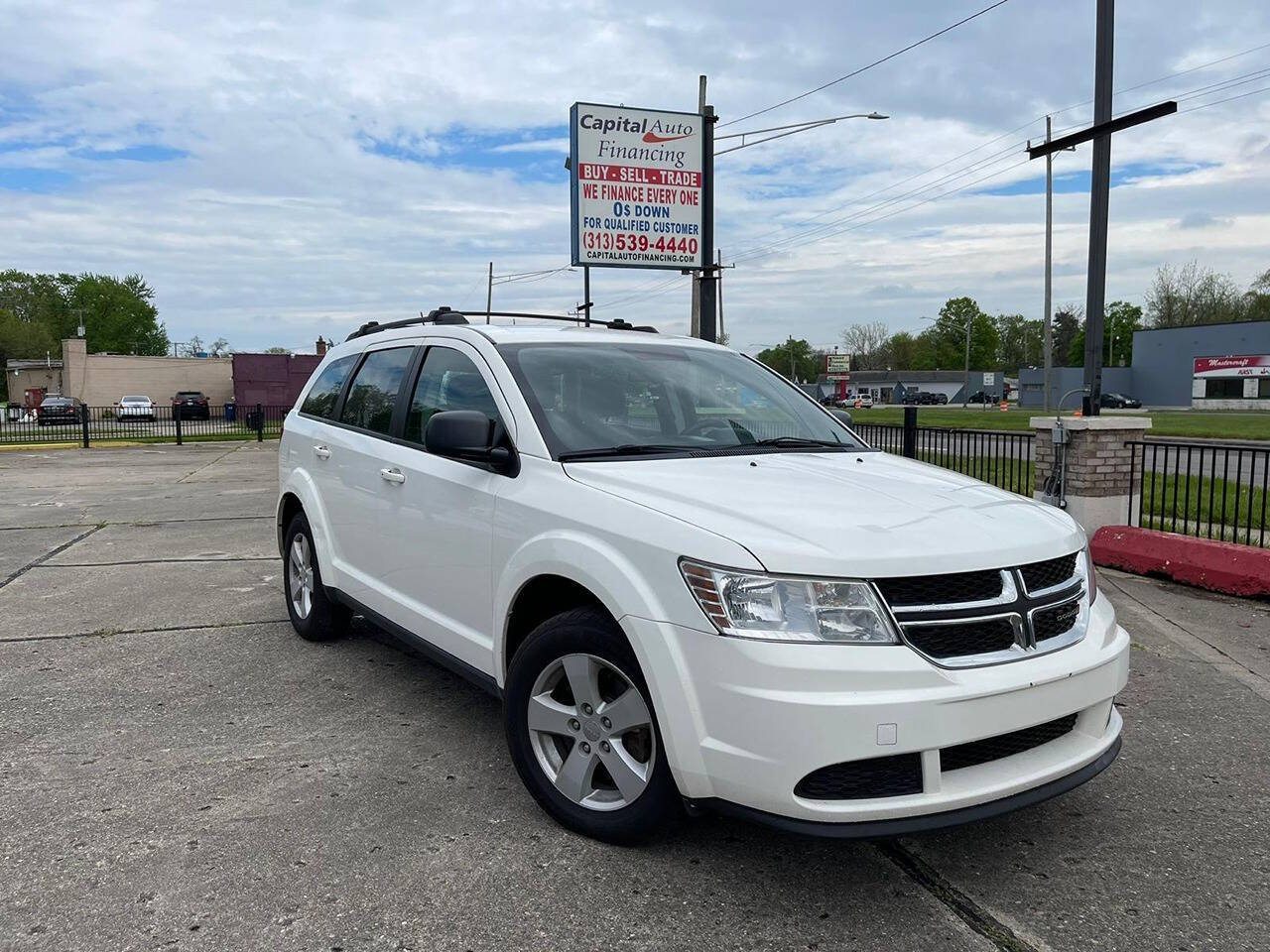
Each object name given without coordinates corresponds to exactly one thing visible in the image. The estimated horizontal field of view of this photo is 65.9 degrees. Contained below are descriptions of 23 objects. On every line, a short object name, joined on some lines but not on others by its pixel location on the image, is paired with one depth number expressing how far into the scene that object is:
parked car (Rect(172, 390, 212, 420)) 44.54
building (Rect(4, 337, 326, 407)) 58.12
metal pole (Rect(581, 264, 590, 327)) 24.94
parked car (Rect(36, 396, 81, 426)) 33.81
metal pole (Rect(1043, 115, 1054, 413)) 41.44
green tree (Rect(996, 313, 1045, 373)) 127.69
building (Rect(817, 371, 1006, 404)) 99.00
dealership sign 14.31
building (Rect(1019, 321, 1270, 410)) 63.56
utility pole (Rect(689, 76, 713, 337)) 14.55
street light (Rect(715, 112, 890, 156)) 15.82
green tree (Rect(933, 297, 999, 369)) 133.88
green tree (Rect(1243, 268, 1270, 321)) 86.06
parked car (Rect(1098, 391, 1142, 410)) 66.38
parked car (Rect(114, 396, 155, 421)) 31.19
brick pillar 8.45
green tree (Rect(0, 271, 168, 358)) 113.75
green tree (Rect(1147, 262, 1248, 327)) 87.38
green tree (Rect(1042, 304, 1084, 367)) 133.88
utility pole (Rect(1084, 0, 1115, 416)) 8.39
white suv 2.64
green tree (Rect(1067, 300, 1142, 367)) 112.31
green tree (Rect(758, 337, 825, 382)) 140.00
